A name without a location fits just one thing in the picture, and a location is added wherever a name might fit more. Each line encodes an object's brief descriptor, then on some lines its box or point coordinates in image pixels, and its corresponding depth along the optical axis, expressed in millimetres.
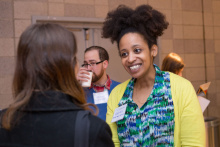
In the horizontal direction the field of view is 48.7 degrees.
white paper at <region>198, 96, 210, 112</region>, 2748
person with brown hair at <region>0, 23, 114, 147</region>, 853
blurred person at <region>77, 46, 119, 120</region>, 2469
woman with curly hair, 1409
